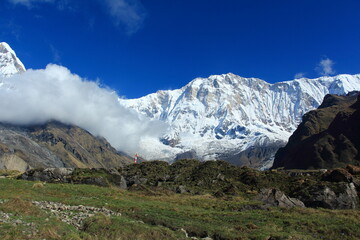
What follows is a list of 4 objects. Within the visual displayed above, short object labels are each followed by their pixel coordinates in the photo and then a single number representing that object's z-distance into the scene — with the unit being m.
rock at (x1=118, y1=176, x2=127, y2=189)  66.09
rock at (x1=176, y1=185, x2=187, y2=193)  63.24
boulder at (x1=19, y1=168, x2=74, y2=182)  65.10
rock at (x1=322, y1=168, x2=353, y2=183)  55.08
